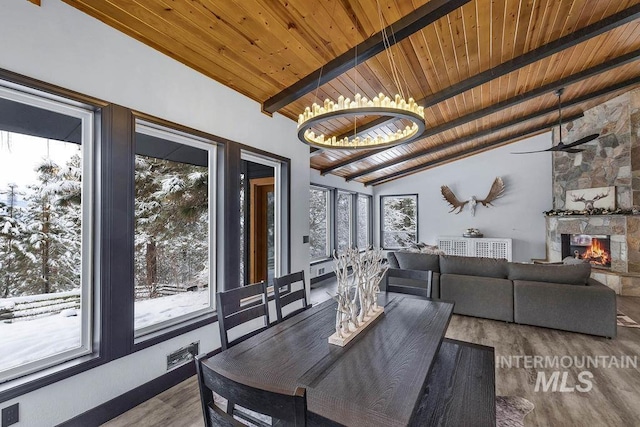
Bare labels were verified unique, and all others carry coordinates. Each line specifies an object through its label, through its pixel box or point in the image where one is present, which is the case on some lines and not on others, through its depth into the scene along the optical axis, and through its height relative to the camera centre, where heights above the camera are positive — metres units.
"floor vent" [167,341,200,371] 2.38 -1.20
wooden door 4.22 -0.12
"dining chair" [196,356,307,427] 0.73 -0.51
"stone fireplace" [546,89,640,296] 5.01 +0.64
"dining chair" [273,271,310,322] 2.17 -0.62
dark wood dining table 1.00 -0.67
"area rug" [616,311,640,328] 3.61 -1.39
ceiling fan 4.45 +1.15
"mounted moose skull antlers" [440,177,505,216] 7.62 +0.51
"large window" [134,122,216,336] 2.39 -0.08
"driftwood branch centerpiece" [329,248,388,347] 1.57 -0.45
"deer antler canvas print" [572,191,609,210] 5.56 +0.31
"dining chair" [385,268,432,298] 2.46 -0.55
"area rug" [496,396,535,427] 1.96 -1.42
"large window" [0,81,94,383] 1.72 -0.08
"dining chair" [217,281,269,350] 1.73 -0.61
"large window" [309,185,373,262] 6.80 -0.11
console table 7.42 -0.83
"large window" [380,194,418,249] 8.90 -0.15
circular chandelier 2.18 +0.83
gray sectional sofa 3.30 -0.98
